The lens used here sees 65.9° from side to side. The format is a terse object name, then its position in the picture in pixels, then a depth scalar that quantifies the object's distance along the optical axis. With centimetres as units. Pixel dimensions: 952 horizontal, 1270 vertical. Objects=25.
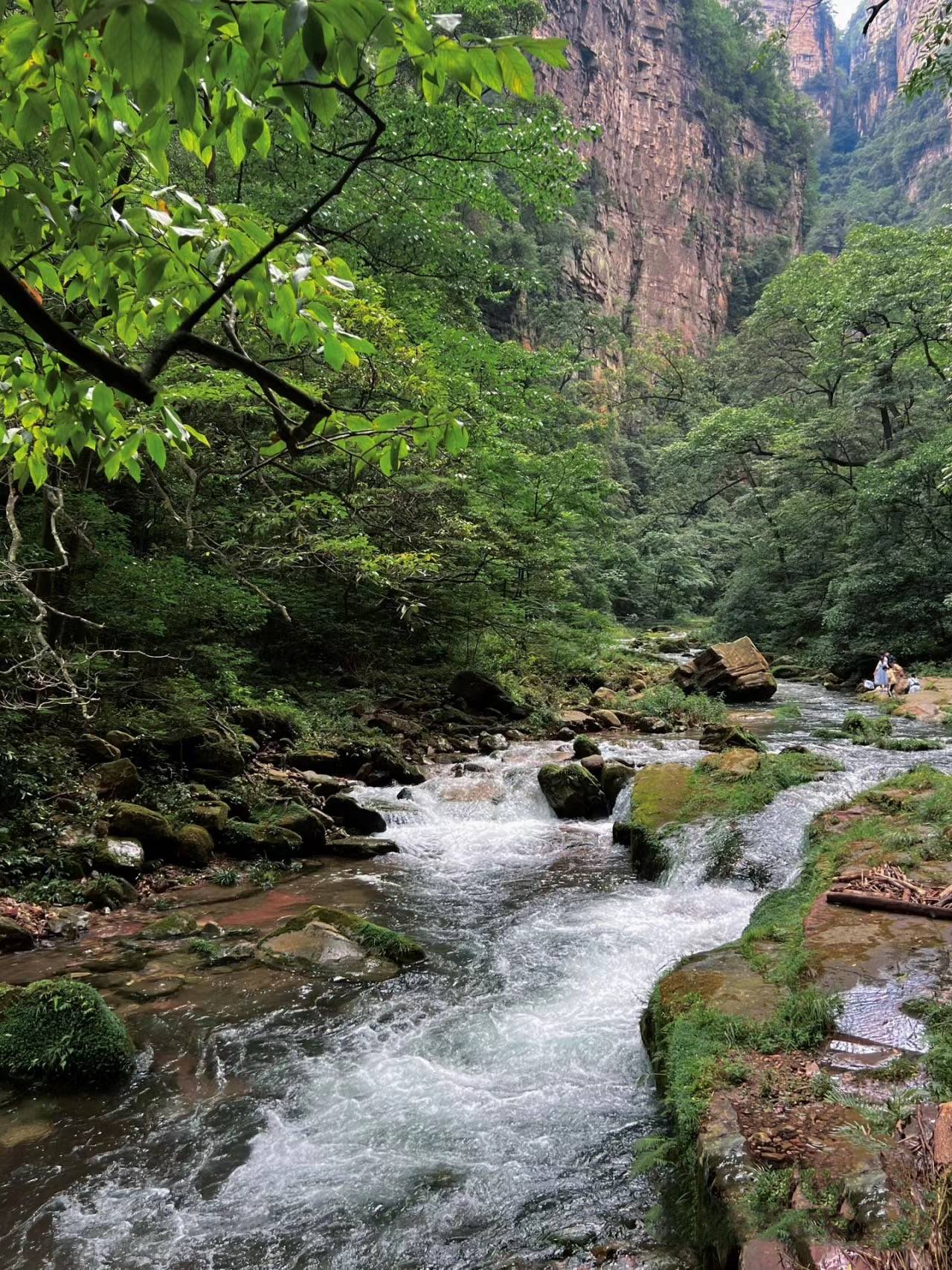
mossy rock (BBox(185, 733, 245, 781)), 933
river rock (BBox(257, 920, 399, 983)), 566
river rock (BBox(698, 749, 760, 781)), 925
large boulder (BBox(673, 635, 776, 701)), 1817
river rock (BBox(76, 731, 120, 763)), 842
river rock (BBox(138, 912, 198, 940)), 608
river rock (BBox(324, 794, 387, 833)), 940
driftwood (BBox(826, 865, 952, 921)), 499
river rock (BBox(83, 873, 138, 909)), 658
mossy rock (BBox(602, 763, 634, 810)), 1030
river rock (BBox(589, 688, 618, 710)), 1710
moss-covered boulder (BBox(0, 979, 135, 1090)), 422
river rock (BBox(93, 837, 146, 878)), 708
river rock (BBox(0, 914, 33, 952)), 562
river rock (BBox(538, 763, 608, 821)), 1016
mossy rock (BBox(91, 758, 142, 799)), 795
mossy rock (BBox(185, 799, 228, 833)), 820
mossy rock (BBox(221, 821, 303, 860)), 815
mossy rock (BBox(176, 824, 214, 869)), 771
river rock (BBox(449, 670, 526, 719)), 1551
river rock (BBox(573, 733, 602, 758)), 1214
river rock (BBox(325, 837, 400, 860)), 856
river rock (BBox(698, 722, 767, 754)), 1141
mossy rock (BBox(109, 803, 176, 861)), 754
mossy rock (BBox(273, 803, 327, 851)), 853
